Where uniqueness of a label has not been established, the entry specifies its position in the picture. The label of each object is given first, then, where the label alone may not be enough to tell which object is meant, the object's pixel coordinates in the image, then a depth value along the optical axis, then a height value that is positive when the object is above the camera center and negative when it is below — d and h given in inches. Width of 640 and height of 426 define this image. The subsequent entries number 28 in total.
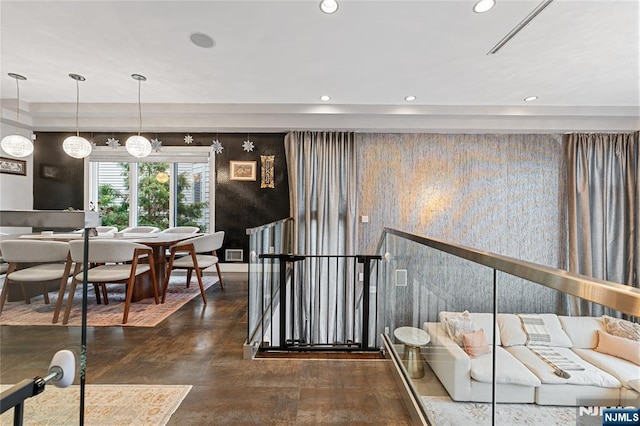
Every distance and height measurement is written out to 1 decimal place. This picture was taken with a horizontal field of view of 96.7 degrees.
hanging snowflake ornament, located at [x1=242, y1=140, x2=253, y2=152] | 197.7 +46.9
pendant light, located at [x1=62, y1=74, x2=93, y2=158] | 143.8 +33.9
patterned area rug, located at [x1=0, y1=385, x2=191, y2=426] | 53.0 -46.2
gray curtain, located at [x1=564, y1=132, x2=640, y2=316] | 185.2 +5.0
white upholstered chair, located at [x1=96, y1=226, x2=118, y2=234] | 176.4 -10.4
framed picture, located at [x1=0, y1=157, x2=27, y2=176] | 178.2 +29.9
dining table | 132.0 -20.0
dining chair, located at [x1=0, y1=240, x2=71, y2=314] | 59.6 -12.3
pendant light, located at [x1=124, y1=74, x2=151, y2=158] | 147.7 +35.0
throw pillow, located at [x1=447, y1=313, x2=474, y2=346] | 49.0 -20.9
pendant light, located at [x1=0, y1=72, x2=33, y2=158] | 140.7 +33.7
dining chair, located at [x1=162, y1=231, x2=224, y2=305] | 134.9 -20.5
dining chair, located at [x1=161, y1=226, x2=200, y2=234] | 187.5 -11.2
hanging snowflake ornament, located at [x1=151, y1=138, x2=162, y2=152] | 193.5 +46.3
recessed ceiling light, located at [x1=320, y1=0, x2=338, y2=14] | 84.5 +62.7
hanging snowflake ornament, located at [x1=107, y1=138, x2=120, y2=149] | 193.6 +47.7
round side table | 69.9 -36.5
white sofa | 25.9 -17.1
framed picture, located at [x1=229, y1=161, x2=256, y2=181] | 198.8 +30.3
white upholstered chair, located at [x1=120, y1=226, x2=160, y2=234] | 184.5 -11.1
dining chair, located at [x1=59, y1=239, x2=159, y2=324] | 106.5 -17.8
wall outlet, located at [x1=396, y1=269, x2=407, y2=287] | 87.7 -20.4
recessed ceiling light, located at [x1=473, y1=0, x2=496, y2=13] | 84.1 +62.7
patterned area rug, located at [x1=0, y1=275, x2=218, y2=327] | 64.9 -42.9
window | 204.7 +14.6
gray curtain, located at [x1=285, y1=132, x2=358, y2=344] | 188.2 +5.0
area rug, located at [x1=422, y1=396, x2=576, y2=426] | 30.0 -27.2
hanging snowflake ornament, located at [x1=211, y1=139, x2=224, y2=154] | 197.0 +46.6
